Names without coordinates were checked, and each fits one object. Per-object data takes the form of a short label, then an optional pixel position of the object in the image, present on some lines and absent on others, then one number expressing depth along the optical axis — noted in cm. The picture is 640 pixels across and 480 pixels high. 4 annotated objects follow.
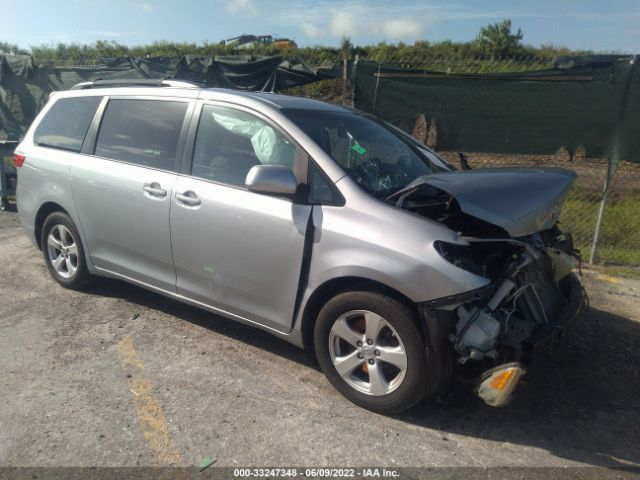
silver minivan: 294
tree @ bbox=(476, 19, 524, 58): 2390
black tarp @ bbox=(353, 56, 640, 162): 605
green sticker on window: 373
